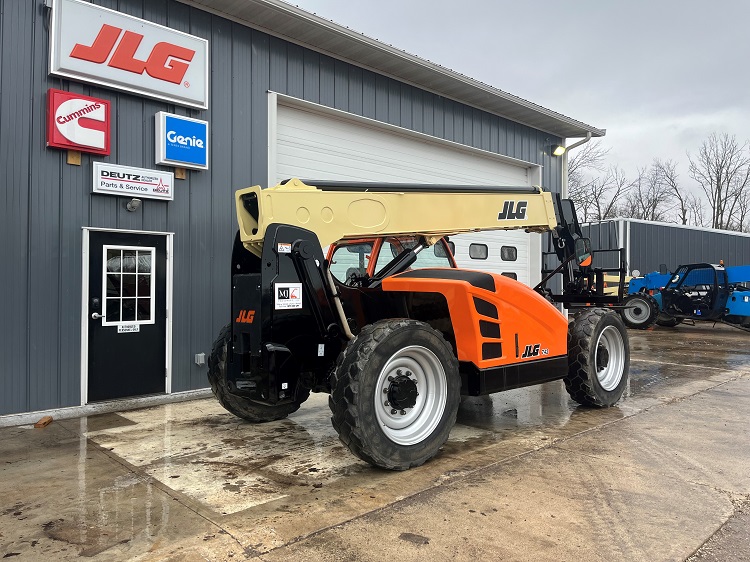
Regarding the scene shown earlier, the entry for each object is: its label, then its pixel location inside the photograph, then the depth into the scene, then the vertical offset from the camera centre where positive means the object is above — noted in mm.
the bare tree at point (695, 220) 45438 +4938
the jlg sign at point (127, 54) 6258 +2632
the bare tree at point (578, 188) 39844 +6734
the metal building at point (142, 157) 6109 +1527
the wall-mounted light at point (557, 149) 13116 +3017
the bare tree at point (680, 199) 46062 +6702
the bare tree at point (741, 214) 44062 +5296
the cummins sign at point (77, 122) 6172 +1732
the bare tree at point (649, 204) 46625 +6367
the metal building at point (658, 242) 22125 +1665
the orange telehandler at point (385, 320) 4277 -328
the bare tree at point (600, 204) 43719 +5966
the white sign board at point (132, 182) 6516 +1158
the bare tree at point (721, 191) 43875 +6918
